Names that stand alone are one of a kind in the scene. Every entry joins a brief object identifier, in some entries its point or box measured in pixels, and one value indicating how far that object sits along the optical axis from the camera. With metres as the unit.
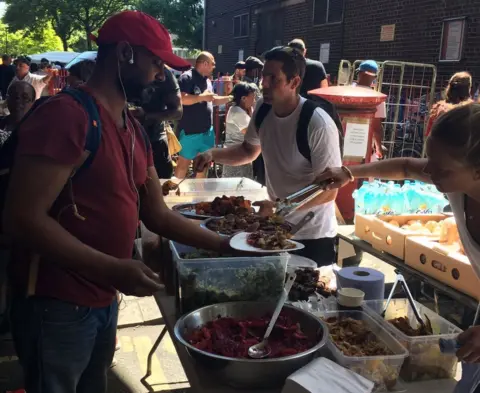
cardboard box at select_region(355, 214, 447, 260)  3.53
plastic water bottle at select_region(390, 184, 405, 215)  4.03
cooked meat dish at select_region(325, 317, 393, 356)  1.73
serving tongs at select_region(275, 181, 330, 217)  2.49
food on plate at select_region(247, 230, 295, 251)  2.01
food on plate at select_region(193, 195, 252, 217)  2.78
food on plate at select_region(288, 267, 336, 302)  2.16
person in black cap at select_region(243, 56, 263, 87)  7.99
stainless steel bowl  1.52
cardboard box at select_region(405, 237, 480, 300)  2.96
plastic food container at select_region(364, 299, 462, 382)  1.71
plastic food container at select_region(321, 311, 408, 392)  1.63
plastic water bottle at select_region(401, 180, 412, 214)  4.04
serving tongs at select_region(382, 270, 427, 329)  1.93
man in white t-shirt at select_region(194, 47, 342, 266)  2.87
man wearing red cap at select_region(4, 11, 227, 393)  1.49
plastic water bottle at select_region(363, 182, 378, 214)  4.01
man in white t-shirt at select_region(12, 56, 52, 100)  7.17
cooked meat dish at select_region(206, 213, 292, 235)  2.25
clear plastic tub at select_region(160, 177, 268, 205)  3.53
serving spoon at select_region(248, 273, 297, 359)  1.61
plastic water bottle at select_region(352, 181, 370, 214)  4.05
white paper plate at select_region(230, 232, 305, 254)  1.98
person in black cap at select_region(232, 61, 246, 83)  11.08
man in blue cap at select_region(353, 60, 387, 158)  6.25
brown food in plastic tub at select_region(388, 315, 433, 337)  1.84
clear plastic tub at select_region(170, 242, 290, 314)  1.96
